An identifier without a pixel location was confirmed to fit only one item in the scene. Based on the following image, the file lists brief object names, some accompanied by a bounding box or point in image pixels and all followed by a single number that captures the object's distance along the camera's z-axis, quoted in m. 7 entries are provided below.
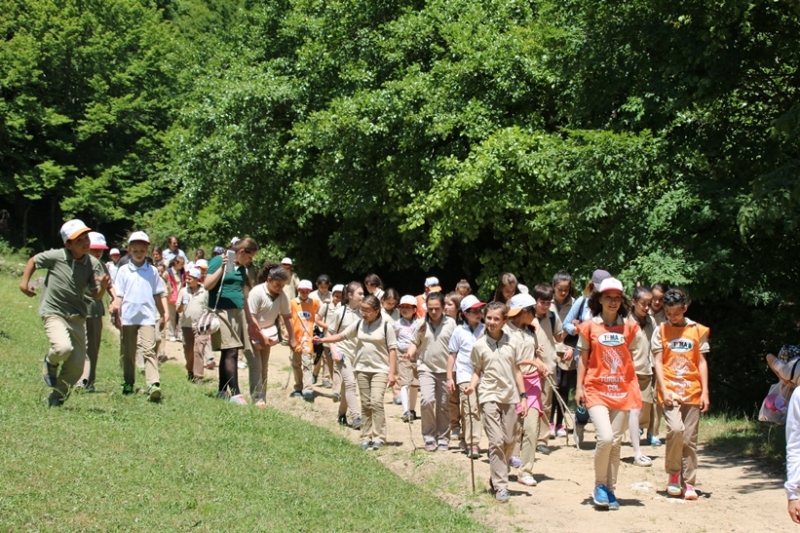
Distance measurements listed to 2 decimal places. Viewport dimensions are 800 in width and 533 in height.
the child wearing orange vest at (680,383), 8.47
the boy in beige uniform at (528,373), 9.27
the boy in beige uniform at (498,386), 8.45
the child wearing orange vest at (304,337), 14.34
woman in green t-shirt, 11.38
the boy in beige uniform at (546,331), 10.67
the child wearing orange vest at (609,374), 8.22
